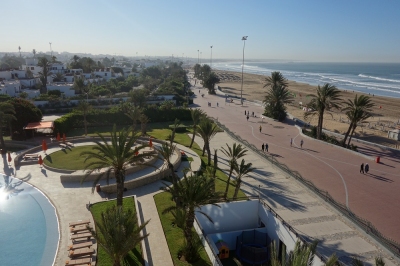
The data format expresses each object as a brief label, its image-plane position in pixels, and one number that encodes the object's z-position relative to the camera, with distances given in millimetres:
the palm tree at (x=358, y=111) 31359
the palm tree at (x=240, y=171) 18859
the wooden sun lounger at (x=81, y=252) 13234
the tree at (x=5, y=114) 28031
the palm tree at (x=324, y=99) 34750
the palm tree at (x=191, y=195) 13391
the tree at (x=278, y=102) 45188
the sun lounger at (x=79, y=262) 12612
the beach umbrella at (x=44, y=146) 27331
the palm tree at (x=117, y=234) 10586
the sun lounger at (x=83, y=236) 14469
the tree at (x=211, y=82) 71812
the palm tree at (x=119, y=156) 15062
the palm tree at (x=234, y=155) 19219
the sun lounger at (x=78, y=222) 15422
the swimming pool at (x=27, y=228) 13734
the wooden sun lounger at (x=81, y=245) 13670
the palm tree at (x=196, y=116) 31062
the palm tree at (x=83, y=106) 33509
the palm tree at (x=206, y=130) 25422
